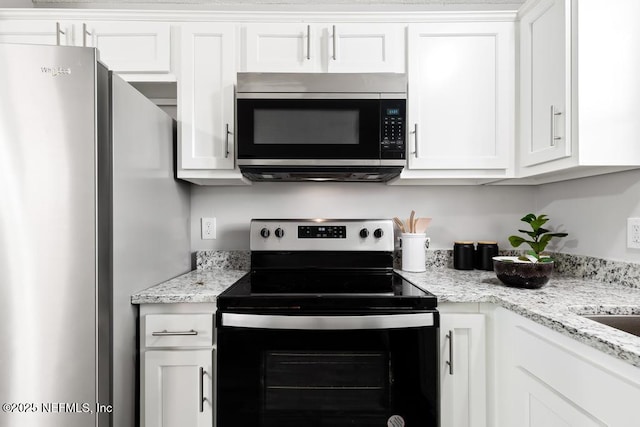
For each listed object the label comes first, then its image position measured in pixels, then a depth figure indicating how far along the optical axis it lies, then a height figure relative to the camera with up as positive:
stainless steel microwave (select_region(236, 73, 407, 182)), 1.56 +0.40
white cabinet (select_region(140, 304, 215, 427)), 1.28 -0.60
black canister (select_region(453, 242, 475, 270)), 1.84 -0.25
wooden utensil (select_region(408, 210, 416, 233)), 1.78 -0.08
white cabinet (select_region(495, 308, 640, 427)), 0.77 -0.46
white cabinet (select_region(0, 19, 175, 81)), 1.59 +0.78
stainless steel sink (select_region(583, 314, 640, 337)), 1.07 -0.35
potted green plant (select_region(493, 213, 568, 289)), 1.33 -0.23
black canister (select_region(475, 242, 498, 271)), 1.84 -0.24
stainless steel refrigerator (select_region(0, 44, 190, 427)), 1.04 -0.09
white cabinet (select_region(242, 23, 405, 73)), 1.62 +0.76
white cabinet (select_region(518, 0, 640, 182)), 1.23 +0.45
